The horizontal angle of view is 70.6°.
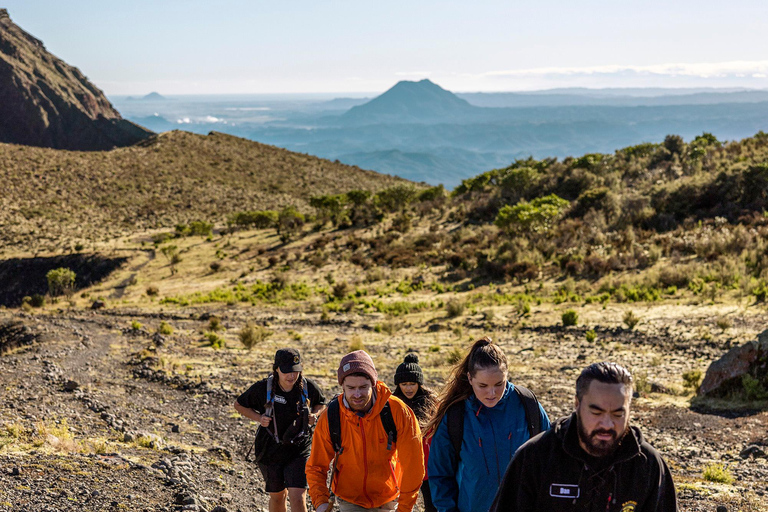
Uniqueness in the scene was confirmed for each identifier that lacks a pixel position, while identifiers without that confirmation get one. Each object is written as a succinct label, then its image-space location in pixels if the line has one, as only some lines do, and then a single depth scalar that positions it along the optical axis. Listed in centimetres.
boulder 896
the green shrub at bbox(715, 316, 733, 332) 1220
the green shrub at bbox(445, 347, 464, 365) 1190
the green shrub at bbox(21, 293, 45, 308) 2466
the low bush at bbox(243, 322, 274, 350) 1502
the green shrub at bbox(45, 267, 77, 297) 2694
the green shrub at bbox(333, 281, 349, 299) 2183
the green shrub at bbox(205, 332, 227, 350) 1491
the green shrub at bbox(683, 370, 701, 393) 959
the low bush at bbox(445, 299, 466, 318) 1720
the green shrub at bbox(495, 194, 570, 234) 2491
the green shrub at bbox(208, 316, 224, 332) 1714
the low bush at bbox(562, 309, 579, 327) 1446
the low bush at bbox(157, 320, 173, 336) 1675
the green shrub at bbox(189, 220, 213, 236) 3806
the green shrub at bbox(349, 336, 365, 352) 1401
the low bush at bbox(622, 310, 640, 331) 1342
